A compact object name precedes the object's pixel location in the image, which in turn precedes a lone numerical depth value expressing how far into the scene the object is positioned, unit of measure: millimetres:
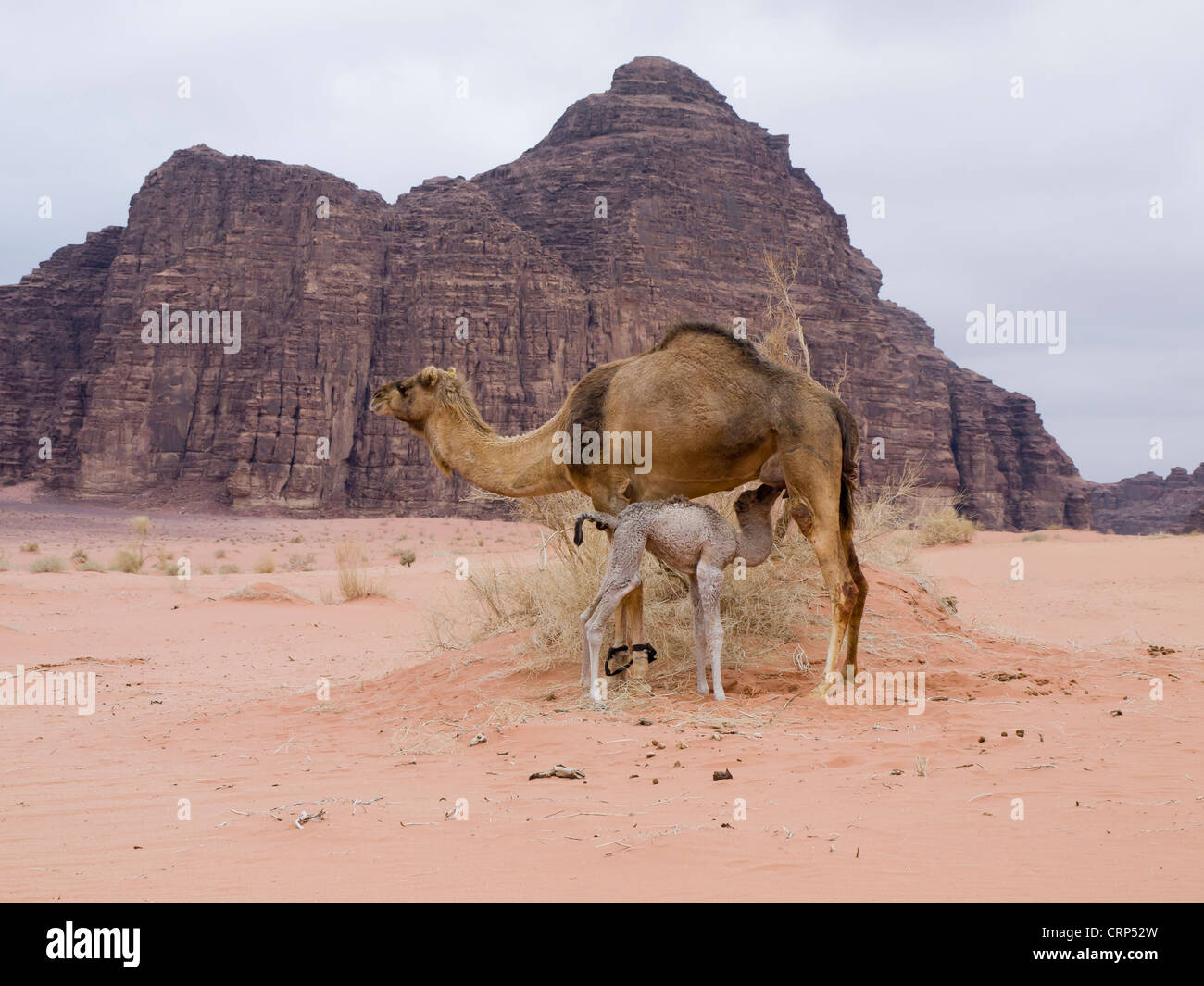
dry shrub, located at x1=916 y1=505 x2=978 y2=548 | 35375
